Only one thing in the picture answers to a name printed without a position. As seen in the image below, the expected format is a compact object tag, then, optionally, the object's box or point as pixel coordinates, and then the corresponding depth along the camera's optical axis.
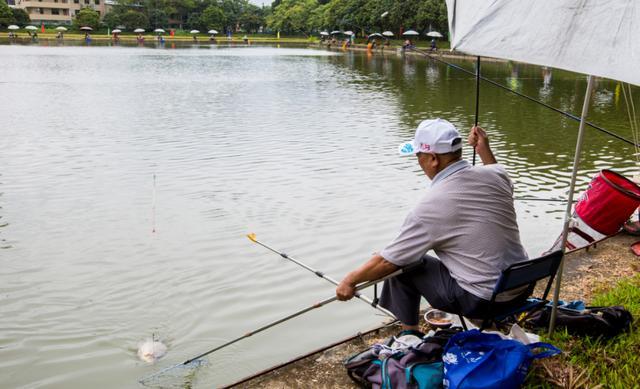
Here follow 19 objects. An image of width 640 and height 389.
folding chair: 2.37
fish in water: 3.83
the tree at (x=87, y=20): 70.88
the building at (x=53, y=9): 82.64
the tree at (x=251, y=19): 88.88
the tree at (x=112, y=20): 73.94
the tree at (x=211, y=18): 81.81
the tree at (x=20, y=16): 67.56
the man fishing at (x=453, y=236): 2.43
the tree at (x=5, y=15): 62.59
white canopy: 1.99
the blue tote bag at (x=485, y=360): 2.33
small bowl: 3.27
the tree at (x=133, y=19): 73.62
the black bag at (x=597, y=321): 3.00
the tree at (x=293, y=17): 83.44
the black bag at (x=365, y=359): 2.67
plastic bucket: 4.57
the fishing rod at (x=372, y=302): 2.88
